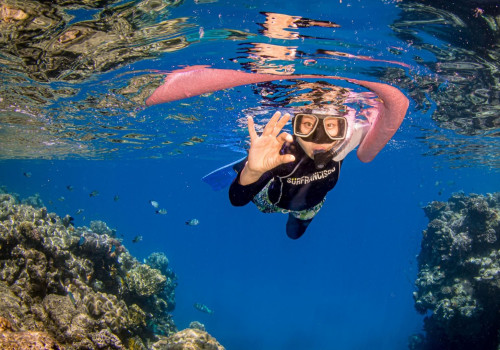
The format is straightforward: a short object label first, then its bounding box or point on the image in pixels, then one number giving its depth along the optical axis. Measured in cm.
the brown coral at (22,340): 238
